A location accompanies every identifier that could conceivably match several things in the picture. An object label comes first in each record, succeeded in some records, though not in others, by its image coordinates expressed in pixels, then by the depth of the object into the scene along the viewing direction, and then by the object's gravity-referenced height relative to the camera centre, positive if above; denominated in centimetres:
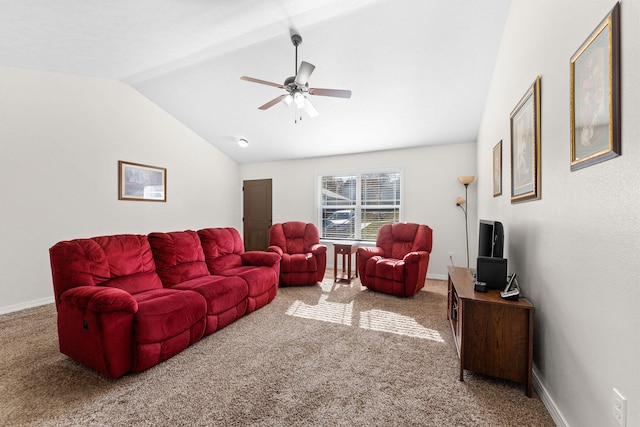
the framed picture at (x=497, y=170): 279 +48
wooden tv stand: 169 -79
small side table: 430 -60
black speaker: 197 -42
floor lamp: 446 +17
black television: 209 -20
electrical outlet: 98 -72
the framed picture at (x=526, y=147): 179 +50
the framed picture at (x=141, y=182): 415 +49
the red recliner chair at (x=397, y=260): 353 -65
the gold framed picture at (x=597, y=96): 104 +51
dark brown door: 623 +0
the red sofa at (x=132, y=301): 186 -72
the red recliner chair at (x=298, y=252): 409 -63
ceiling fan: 250 +126
